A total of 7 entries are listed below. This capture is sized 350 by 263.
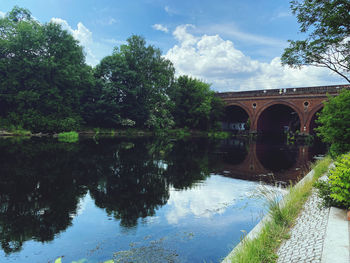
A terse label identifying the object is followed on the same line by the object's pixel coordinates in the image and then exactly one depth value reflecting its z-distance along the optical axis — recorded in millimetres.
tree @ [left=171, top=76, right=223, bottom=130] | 46881
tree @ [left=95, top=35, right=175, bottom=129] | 38531
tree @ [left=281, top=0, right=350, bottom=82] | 11492
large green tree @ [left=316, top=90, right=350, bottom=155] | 10748
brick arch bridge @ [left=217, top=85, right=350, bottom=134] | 40312
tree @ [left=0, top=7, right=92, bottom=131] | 30562
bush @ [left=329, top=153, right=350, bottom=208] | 5019
